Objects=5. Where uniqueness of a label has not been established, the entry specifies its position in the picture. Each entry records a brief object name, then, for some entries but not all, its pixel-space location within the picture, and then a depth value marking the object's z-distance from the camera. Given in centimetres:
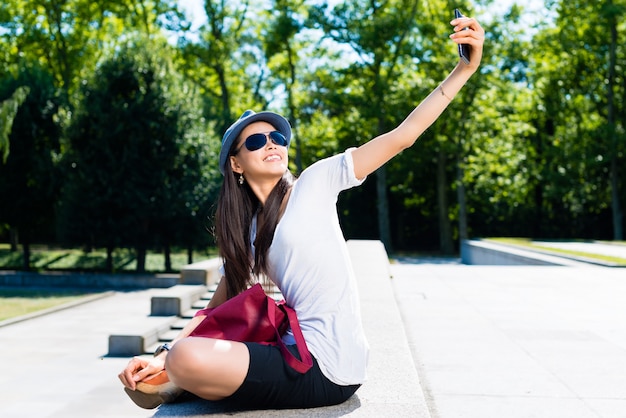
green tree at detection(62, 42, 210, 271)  2089
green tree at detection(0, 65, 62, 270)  2258
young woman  293
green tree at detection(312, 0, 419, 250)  2991
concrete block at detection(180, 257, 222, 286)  1222
